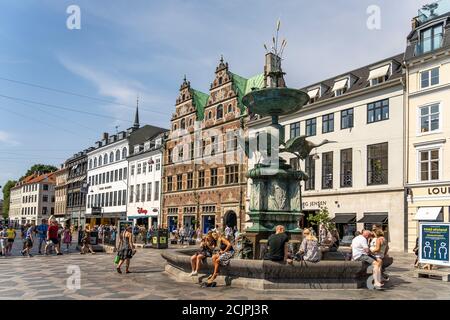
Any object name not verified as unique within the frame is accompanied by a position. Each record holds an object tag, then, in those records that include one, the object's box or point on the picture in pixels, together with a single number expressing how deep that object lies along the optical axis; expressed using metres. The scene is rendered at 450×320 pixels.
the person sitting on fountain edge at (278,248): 9.90
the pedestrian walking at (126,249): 13.78
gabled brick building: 42.78
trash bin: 26.80
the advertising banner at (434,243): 13.96
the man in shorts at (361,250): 10.88
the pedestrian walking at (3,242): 20.61
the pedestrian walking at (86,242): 21.99
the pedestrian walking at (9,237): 21.38
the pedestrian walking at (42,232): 22.47
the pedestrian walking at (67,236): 23.55
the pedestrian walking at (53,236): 20.84
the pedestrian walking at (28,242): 20.11
